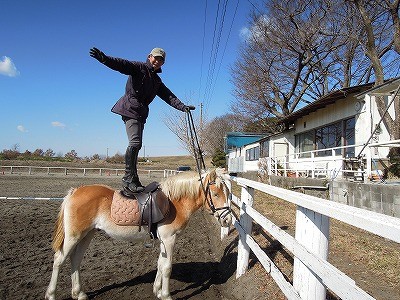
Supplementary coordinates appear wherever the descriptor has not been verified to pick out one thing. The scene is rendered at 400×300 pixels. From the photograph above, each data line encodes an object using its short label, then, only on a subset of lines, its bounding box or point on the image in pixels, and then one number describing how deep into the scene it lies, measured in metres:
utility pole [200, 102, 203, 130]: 37.90
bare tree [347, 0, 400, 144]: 11.85
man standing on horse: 4.01
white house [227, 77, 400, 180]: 11.41
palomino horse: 3.82
